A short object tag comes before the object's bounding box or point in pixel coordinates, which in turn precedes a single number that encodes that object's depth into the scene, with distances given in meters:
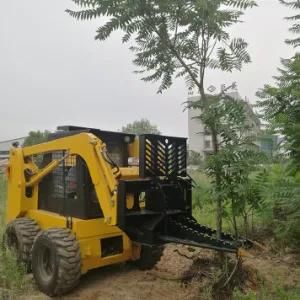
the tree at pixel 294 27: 3.54
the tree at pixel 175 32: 2.98
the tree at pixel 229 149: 3.04
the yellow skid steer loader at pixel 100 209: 3.40
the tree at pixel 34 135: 32.90
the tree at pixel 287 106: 3.02
